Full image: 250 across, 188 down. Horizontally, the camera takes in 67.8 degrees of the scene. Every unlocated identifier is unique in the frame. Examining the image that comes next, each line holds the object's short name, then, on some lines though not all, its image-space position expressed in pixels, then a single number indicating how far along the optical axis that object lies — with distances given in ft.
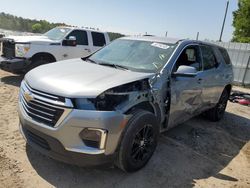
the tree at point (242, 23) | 58.11
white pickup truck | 17.59
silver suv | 6.77
